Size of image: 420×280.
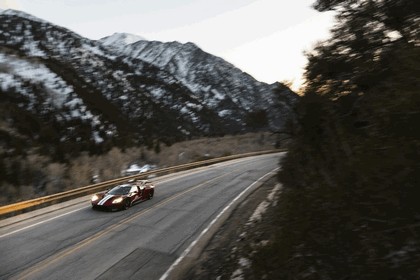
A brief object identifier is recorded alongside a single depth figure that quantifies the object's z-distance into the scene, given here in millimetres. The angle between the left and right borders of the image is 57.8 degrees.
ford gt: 15664
